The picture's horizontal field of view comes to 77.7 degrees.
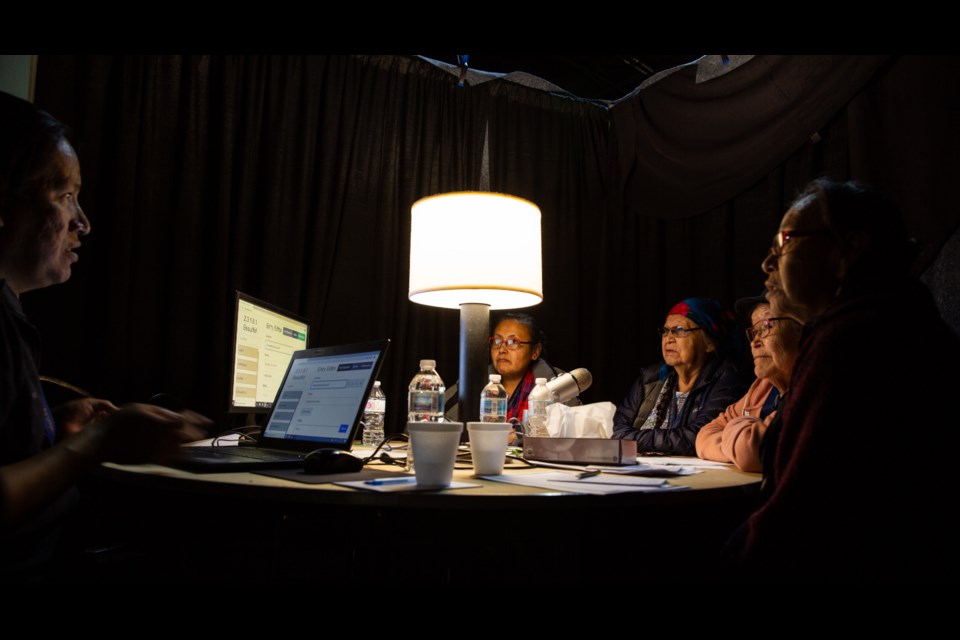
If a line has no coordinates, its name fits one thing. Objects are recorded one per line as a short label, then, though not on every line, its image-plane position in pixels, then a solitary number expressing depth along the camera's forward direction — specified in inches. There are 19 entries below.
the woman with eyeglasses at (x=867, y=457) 36.4
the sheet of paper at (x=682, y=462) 63.0
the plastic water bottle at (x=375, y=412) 102.0
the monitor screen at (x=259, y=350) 74.4
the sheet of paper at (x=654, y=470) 49.6
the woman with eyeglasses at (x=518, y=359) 129.8
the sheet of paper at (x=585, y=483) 40.6
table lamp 72.9
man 35.7
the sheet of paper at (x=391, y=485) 38.8
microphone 81.1
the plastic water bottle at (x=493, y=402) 76.2
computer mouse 44.9
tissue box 55.3
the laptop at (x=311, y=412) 49.2
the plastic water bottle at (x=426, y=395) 108.6
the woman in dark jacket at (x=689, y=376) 104.6
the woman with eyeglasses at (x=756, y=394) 56.5
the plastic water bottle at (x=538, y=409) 75.8
